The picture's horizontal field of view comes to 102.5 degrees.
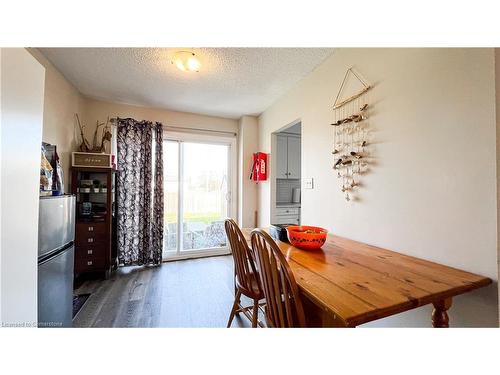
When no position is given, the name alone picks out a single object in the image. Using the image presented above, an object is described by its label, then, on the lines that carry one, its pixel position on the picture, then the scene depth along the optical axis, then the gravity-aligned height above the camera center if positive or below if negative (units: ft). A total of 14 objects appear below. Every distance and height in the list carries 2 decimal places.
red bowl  4.28 -1.09
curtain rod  9.36 +3.12
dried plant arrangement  8.69 +2.10
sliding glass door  10.75 -0.37
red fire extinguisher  9.95 +1.01
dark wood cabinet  8.07 -1.44
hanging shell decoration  5.04 +1.41
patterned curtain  9.31 -0.31
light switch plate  6.95 +0.18
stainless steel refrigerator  3.88 -1.60
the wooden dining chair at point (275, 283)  2.76 -1.41
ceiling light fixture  6.10 +3.96
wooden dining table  2.21 -1.30
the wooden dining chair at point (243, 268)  4.43 -1.86
